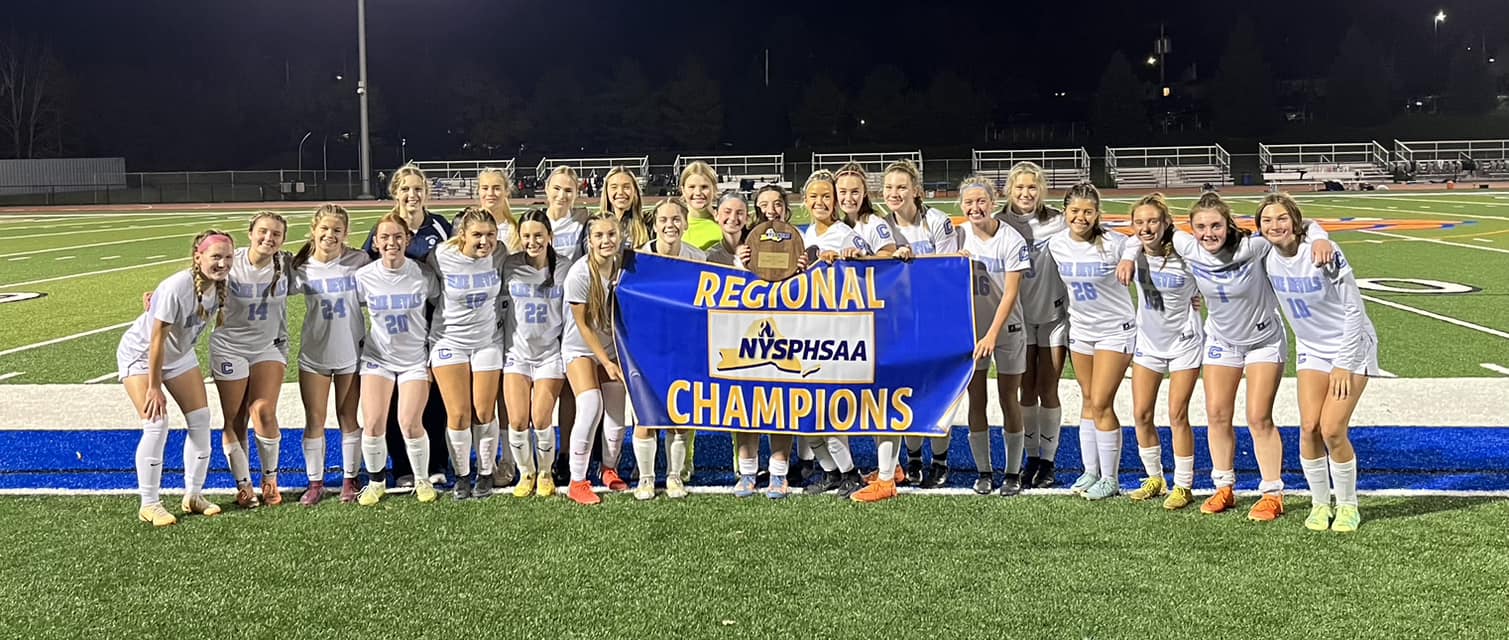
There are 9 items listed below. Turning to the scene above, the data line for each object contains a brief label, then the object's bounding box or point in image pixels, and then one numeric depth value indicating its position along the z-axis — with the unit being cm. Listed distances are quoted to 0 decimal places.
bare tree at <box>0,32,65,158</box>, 7581
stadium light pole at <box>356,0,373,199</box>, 3875
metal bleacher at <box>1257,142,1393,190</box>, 4547
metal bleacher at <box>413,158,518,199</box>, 4716
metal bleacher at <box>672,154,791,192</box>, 4752
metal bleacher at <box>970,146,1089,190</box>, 4934
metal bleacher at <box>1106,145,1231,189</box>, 4897
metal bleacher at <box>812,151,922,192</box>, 5589
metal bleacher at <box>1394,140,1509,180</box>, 4466
